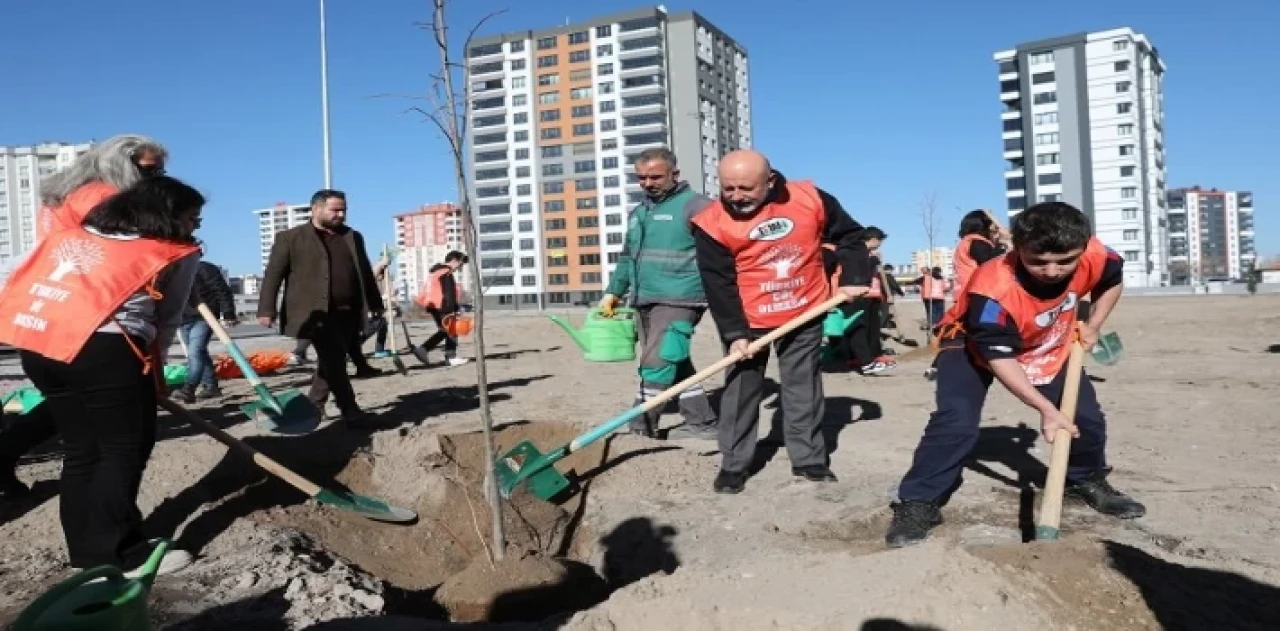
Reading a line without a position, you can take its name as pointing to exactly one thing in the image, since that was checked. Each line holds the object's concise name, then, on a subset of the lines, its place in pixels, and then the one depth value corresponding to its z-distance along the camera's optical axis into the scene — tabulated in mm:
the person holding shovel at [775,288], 4086
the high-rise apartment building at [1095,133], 65938
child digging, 3166
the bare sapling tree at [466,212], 3314
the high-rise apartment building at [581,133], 78312
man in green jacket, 5066
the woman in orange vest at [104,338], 3012
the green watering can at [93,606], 1736
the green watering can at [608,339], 8234
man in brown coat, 5816
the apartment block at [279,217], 150750
